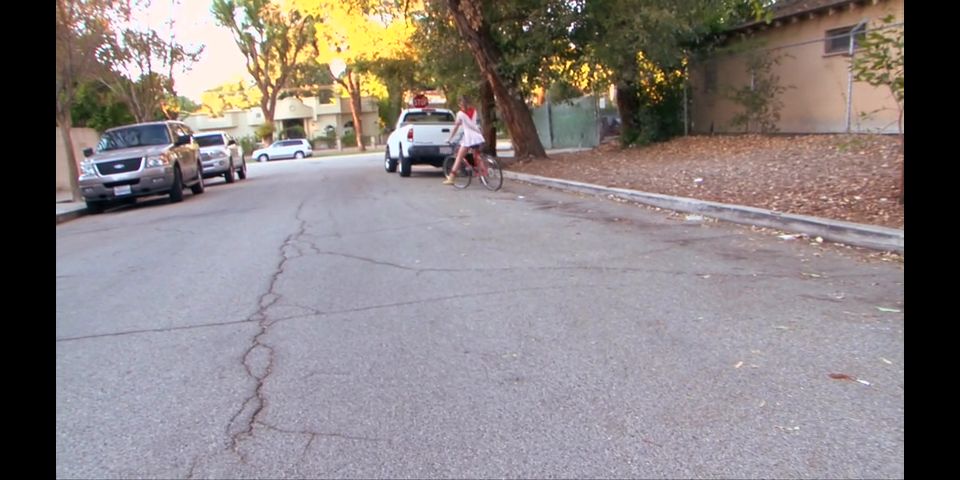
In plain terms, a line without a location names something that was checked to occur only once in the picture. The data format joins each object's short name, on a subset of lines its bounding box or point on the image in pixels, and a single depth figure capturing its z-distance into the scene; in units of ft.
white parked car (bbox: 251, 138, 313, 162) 175.22
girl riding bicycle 49.80
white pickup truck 64.03
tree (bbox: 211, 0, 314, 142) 165.17
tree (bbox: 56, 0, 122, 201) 61.46
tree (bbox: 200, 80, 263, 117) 275.96
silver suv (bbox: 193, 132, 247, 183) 81.05
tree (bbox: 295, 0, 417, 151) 74.64
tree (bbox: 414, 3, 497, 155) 70.54
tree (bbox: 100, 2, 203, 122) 82.48
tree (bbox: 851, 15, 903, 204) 26.69
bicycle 51.90
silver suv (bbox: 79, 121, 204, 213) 56.03
